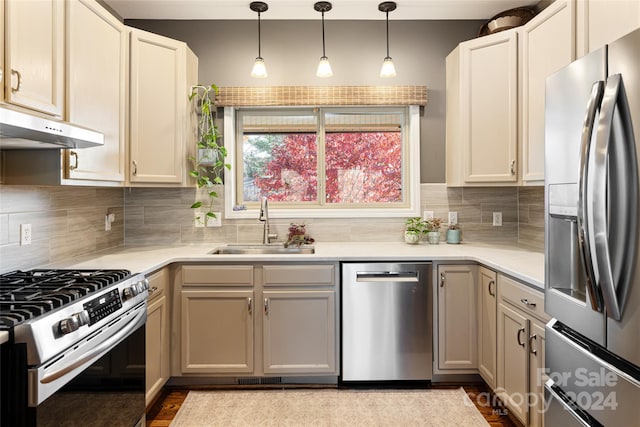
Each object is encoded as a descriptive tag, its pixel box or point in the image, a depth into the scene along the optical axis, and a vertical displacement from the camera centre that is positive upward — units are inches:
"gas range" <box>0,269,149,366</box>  48.1 -12.7
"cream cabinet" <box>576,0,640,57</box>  63.1 +33.3
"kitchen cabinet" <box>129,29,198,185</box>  101.5 +27.0
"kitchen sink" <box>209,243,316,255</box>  116.6 -10.7
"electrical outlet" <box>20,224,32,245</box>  80.0 -4.3
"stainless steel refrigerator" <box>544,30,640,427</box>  41.8 -1.7
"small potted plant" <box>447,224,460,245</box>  119.6 -6.7
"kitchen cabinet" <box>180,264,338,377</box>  100.0 -26.5
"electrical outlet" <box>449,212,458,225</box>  123.6 -1.4
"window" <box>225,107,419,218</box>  127.0 +17.2
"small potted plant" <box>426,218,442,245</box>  119.3 -5.2
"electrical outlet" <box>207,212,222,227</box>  122.8 -2.7
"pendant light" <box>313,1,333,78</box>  111.1 +42.0
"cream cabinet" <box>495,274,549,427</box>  72.9 -26.8
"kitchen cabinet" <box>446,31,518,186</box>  103.3 +27.6
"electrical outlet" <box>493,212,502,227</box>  123.2 -1.7
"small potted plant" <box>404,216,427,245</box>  118.4 -4.9
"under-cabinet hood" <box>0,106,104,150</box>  51.9 +11.9
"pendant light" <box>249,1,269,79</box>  111.9 +42.4
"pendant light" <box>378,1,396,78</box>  112.8 +42.3
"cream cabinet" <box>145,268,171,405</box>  87.7 -28.1
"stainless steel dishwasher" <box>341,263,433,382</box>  99.6 -26.3
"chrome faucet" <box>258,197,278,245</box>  119.6 -2.2
